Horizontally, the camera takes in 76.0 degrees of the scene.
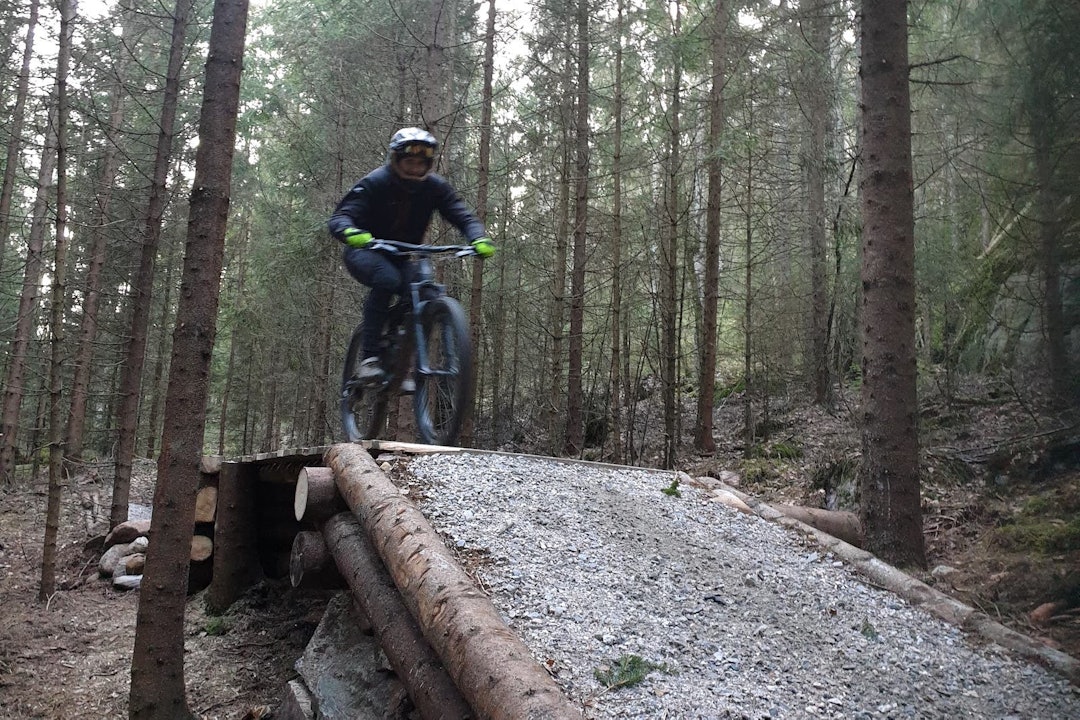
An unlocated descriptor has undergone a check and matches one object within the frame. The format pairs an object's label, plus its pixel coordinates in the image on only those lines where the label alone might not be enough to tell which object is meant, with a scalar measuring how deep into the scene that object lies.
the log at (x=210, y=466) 6.82
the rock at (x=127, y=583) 7.35
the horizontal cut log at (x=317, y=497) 4.61
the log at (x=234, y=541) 6.13
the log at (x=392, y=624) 2.98
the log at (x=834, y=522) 5.89
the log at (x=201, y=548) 6.87
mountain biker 5.20
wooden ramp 2.61
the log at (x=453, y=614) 2.44
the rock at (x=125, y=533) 8.23
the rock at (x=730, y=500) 5.59
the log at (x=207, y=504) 6.90
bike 5.07
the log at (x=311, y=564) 4.62
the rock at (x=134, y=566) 7.52
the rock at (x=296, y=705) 3.82
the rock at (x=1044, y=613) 3.57
